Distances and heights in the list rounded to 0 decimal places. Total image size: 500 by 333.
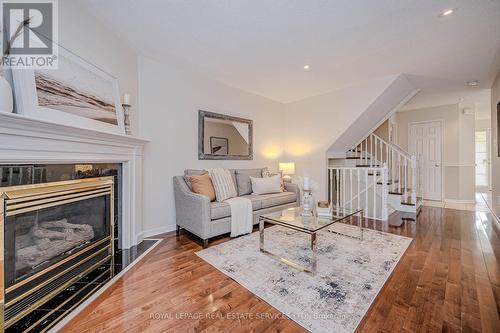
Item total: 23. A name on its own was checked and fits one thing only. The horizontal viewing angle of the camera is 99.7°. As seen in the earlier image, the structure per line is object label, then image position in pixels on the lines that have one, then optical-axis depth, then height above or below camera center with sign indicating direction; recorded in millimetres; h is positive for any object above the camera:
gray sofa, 2469 -538
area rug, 1402 -942
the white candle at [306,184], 2350 -189
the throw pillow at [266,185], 3449 -292
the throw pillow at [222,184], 2969 -245
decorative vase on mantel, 1209 +424
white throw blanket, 2744 -648
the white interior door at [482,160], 6582 +209
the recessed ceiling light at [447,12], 1901 +1412
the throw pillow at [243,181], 3469 -227
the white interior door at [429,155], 5348 +302
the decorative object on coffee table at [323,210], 2408 -495
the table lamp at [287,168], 4371 -16
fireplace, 1295 -548
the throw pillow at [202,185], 2793 -236
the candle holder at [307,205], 2364 -429
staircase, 3715 -367
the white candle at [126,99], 2350 +769
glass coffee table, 1884 -558
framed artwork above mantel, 1410 +598
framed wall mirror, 3420 +544
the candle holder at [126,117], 2369 +574
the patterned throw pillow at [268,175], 3810 -140
